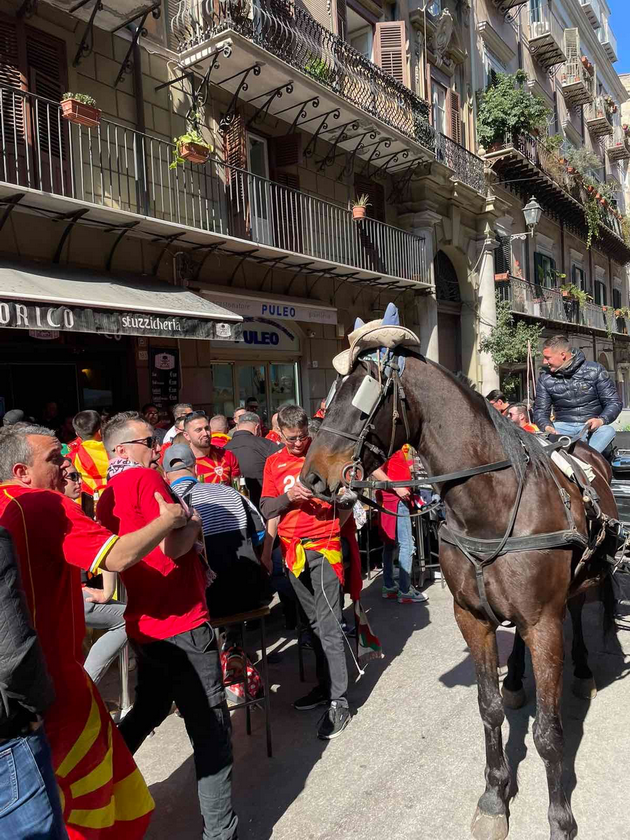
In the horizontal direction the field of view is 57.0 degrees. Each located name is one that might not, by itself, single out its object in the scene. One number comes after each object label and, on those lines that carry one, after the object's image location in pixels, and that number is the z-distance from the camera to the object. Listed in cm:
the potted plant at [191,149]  888
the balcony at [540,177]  1842
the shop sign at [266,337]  1167
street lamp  1659
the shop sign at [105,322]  623
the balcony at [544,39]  2175
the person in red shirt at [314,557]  373
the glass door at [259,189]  1067
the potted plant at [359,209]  1271
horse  259
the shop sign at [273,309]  1043
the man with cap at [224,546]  339
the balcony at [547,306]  1903
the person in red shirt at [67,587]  205
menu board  959
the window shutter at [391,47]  1438
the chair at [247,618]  332
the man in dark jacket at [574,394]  477
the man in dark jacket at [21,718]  162
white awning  636
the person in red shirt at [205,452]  502
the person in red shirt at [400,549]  596
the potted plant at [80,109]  741
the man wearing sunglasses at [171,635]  251
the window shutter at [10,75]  771
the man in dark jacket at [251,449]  609
